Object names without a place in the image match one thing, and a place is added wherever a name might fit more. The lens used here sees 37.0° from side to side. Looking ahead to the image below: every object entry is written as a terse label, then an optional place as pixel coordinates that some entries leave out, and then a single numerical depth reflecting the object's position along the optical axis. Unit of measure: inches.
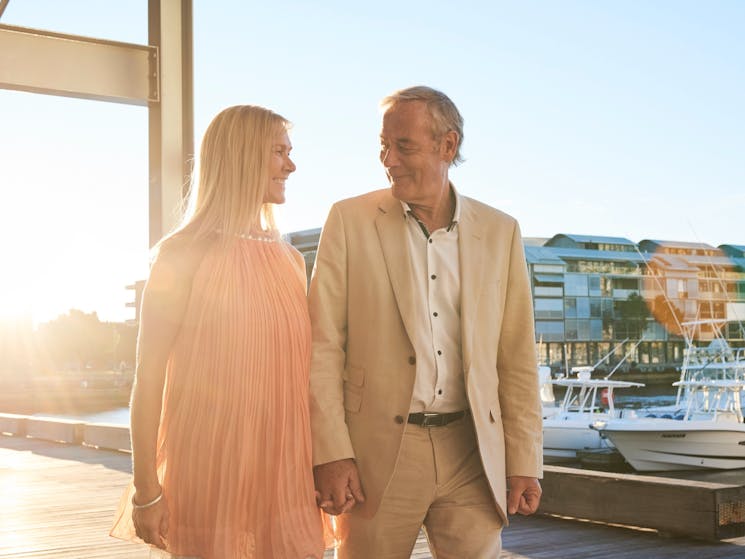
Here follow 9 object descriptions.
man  95.7
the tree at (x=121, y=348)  3548.7
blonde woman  91.6
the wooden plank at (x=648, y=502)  203.6
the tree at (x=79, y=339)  3964.1
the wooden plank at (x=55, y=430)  458.4
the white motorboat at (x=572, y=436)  1282.0
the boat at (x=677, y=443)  1192.2
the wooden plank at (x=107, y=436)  404.5
